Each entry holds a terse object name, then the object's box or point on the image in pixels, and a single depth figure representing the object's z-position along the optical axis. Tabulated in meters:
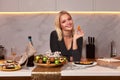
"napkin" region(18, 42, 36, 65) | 1.75
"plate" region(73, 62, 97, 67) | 1.73
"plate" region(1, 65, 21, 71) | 1.65
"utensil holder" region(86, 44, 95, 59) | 3.21
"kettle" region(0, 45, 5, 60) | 3.21
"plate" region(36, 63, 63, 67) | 1.67
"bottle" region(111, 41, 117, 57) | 3.28
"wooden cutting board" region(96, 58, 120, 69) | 1.69
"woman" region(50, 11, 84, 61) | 2.25
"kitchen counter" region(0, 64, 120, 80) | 1.56
